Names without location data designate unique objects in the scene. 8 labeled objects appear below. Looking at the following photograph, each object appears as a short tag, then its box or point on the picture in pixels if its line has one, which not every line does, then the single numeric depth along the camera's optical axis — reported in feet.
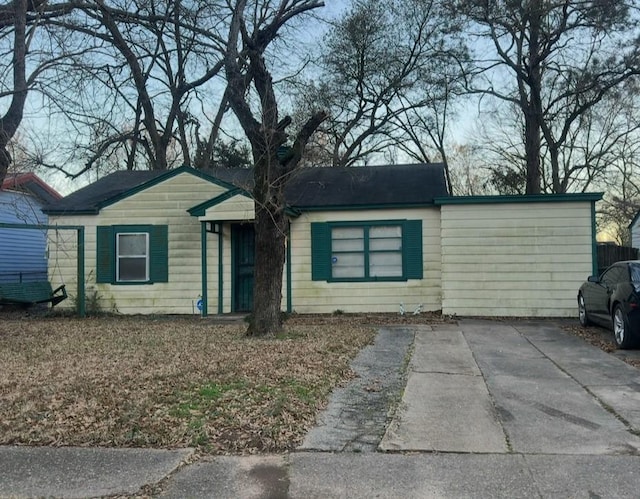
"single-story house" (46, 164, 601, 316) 43.45
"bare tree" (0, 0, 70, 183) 33.22
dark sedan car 29.22
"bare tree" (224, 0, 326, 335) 30.99
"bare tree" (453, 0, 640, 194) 68.59
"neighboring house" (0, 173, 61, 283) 69.15
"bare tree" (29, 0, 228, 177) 38.86
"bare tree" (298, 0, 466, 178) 86.79
